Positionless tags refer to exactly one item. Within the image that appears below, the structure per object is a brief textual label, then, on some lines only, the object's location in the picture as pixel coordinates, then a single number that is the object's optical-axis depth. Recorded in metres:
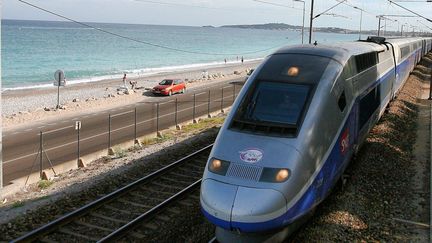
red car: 45.19
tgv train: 7.89
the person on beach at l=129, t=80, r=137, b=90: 52.70
